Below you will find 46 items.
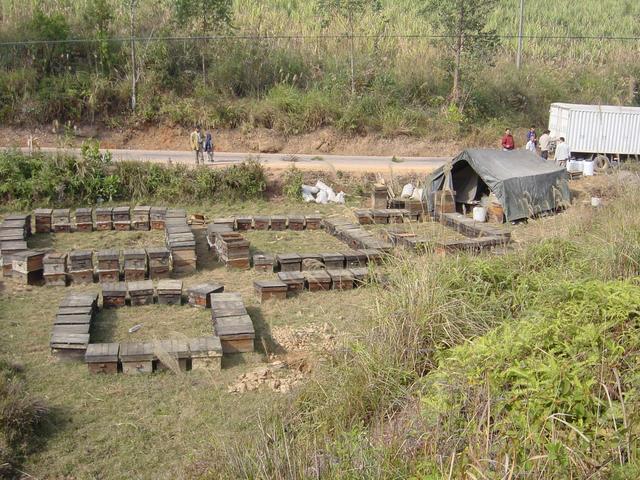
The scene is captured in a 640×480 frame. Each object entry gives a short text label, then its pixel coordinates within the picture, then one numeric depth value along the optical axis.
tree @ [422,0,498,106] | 27.35
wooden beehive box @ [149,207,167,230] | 15.92
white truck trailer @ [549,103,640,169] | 23.97
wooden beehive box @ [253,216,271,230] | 16.14
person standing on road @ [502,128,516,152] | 22.19
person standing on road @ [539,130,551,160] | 22.98
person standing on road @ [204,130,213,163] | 21.23
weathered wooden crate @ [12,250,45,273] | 12.06
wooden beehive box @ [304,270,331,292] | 11.74
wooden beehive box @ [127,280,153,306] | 10.97
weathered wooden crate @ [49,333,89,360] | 8.92
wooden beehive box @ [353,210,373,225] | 16.77
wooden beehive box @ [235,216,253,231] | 15.97
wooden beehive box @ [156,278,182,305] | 11.03
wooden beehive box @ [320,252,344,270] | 12.79
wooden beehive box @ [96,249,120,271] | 12.16
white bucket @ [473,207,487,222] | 17.16
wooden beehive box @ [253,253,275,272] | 12.83
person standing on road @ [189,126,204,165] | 20.86
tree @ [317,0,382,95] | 27.86
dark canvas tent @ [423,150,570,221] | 16.84
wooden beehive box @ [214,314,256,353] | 9.17
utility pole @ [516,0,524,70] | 32.19
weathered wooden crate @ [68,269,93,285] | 12.19
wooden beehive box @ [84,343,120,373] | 8.57
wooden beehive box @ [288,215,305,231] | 16.28
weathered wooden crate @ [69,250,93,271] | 12.15
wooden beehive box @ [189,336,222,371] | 8.70
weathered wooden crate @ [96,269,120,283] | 12.16
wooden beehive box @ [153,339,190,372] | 8.57
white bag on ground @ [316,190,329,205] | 19.23
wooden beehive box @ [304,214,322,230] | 16.29
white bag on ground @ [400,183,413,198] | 19.41
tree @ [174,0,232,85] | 27.61
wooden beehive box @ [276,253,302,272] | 12.71
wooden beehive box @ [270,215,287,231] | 16.20
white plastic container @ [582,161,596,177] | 21.53
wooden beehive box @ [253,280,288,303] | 11.30
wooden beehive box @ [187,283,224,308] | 10.94
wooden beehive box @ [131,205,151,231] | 15.85
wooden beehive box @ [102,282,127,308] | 10.91
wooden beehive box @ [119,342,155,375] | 8.54
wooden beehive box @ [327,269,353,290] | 11.80
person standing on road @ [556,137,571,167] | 21.53
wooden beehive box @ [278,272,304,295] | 11.66
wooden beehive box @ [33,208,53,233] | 15.53
